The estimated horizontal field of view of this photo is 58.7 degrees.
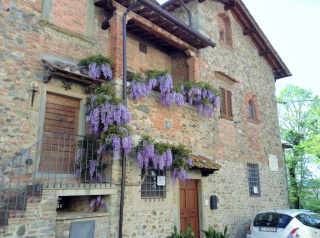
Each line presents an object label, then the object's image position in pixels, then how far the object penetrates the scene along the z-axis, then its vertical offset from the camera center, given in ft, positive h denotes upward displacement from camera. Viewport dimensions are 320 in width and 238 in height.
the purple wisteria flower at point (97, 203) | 19.32 -1.33
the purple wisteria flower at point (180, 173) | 22.04 +0.77
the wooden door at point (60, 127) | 19.80 +3.97
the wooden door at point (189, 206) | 25.21 -2.01
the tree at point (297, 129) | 59.11 +11.96
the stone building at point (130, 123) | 17.78 +5.09
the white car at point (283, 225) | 23.13 -3.50
